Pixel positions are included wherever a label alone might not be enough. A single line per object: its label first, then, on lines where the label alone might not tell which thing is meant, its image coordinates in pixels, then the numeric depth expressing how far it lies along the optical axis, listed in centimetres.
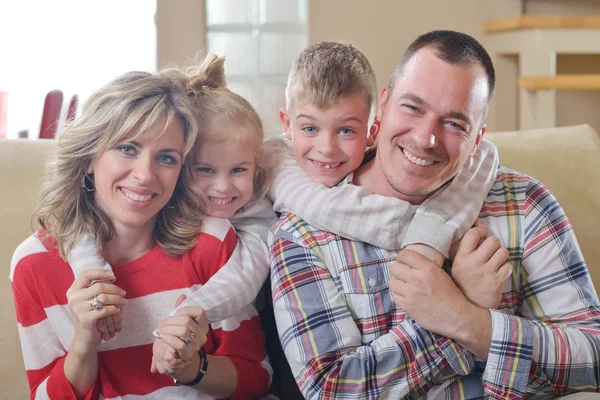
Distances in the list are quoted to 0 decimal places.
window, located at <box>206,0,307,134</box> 353
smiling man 131
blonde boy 141
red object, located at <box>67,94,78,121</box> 155
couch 153
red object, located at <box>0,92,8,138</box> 362
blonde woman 132
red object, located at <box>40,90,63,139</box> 288
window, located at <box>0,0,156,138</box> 432
